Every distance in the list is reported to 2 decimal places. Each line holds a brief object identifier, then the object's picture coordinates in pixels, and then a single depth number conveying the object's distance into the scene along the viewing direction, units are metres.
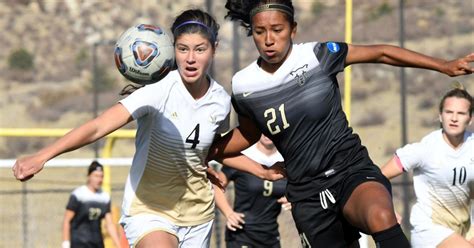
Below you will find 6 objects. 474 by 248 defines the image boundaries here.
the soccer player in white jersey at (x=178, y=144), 11.32
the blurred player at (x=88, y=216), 22.17
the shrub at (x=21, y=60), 44.09
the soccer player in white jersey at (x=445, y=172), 14.87
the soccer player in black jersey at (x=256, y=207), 16.58
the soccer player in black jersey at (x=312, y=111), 11.08
